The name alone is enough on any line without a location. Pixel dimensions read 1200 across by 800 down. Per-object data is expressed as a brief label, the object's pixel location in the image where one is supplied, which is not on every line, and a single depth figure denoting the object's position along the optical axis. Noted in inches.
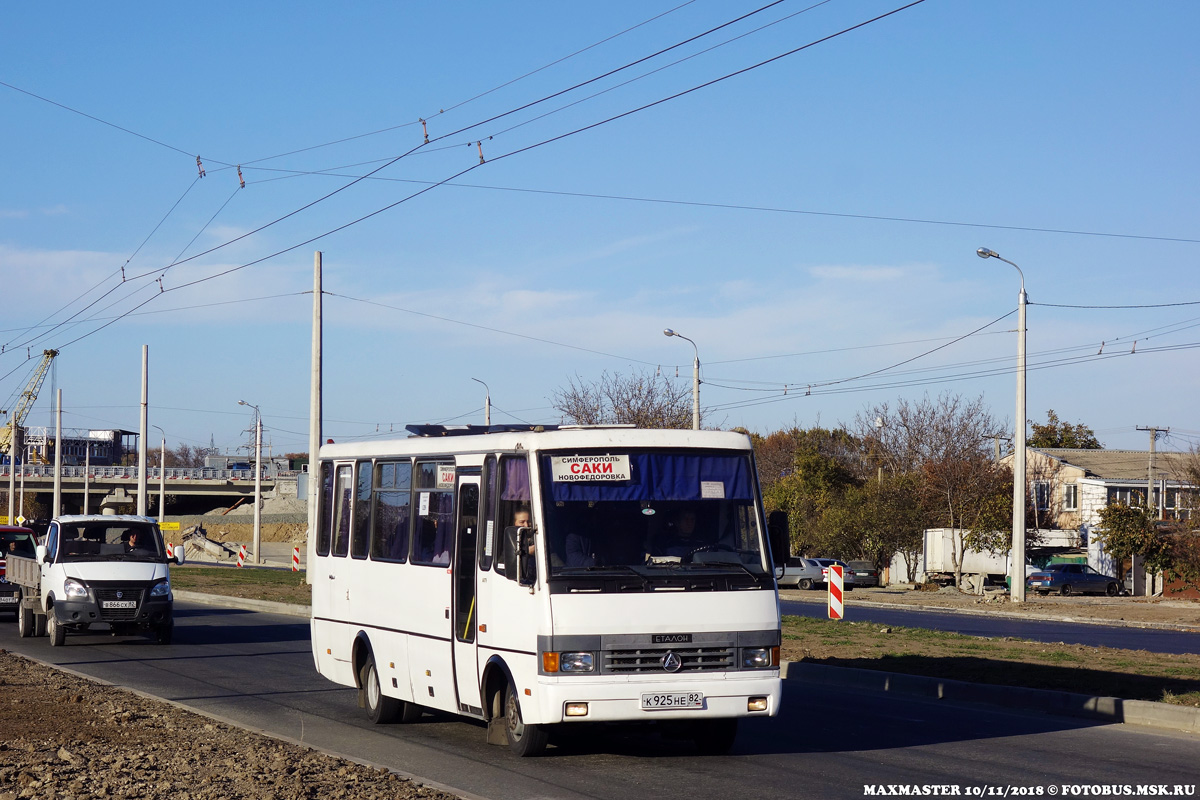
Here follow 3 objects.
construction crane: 5620.1
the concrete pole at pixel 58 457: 2829.0
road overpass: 5019.7
